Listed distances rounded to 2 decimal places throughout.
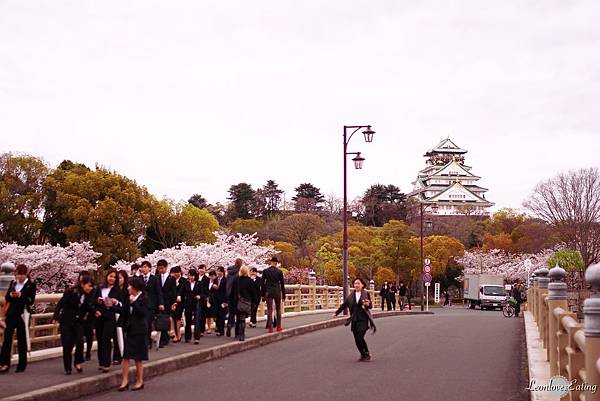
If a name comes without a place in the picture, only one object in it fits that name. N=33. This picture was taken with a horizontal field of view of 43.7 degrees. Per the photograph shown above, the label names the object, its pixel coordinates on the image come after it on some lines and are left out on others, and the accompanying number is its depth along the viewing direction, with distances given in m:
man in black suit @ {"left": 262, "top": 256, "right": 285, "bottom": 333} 19.78
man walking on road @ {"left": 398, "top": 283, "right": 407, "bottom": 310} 46.47
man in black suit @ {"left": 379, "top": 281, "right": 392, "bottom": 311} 42.78
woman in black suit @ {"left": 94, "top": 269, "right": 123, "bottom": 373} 11.74
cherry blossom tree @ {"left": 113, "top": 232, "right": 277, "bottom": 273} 48.03
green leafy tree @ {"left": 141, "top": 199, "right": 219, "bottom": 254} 56.91
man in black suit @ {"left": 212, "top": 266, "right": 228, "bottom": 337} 18.25
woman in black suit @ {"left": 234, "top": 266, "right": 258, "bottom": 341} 17.31
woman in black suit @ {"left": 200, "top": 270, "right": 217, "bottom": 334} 17.98
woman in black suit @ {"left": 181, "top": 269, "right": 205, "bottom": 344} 16.94
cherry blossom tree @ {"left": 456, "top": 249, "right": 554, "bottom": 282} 78.44
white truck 61.03
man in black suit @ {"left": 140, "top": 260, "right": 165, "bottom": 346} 13.52
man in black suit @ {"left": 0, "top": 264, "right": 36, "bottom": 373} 11.20
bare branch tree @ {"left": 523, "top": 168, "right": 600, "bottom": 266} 57.81
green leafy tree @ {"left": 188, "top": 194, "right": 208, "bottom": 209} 122.80
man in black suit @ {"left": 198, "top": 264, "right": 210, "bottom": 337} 17.59
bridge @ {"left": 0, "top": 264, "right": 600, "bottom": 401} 7.98
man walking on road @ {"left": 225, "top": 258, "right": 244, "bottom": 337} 17.95
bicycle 40.38
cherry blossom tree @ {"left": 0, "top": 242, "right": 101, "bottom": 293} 40.59
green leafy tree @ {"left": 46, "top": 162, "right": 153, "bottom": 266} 46.44
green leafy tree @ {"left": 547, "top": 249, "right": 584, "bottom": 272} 48.72
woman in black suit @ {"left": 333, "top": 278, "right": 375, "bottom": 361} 14.57
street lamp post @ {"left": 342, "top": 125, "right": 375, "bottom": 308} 30.36
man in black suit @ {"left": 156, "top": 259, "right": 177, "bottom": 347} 15.01
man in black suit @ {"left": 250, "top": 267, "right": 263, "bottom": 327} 19.52
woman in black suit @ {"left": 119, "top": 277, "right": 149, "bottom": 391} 10.88
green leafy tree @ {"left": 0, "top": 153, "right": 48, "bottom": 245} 46.94
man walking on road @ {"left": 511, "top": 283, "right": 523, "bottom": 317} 41.08
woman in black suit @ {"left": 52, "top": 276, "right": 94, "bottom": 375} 11.55
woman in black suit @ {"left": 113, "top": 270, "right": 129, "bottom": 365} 11.84
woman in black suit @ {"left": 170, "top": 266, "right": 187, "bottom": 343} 16.00
